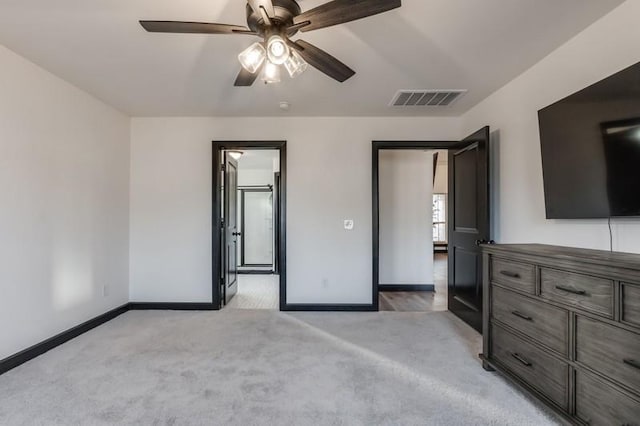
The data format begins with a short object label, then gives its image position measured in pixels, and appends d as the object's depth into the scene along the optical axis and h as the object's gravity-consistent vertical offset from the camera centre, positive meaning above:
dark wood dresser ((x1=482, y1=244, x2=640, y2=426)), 1.48 -0.62
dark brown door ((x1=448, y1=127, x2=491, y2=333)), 3.22 -0.08
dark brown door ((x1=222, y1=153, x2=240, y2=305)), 4.46 -0.23
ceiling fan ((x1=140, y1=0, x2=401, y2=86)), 1.56 +0.98
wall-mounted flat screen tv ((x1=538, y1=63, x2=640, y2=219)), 1.76 +0.39
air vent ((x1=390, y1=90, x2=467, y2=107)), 3.33 +1.24
